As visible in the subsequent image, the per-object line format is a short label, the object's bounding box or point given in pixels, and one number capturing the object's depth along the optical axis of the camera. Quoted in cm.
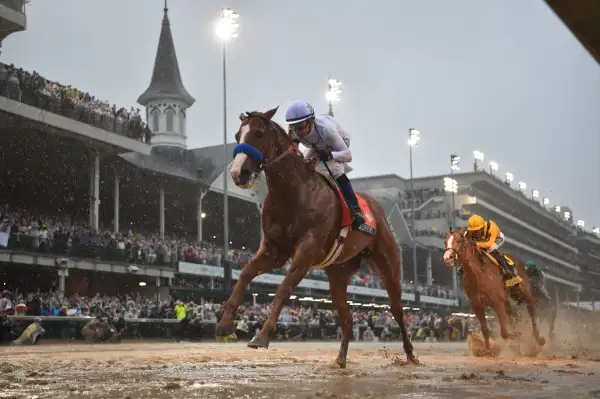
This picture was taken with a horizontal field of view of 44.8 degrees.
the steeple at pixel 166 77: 5416
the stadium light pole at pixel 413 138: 5419
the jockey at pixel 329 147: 860
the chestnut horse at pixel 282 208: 737
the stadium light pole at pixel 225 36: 3309
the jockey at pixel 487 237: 1409
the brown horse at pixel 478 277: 1345
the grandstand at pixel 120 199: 3003
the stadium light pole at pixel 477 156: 10038
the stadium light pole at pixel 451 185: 6400
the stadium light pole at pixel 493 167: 11088
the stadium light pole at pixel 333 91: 4062
